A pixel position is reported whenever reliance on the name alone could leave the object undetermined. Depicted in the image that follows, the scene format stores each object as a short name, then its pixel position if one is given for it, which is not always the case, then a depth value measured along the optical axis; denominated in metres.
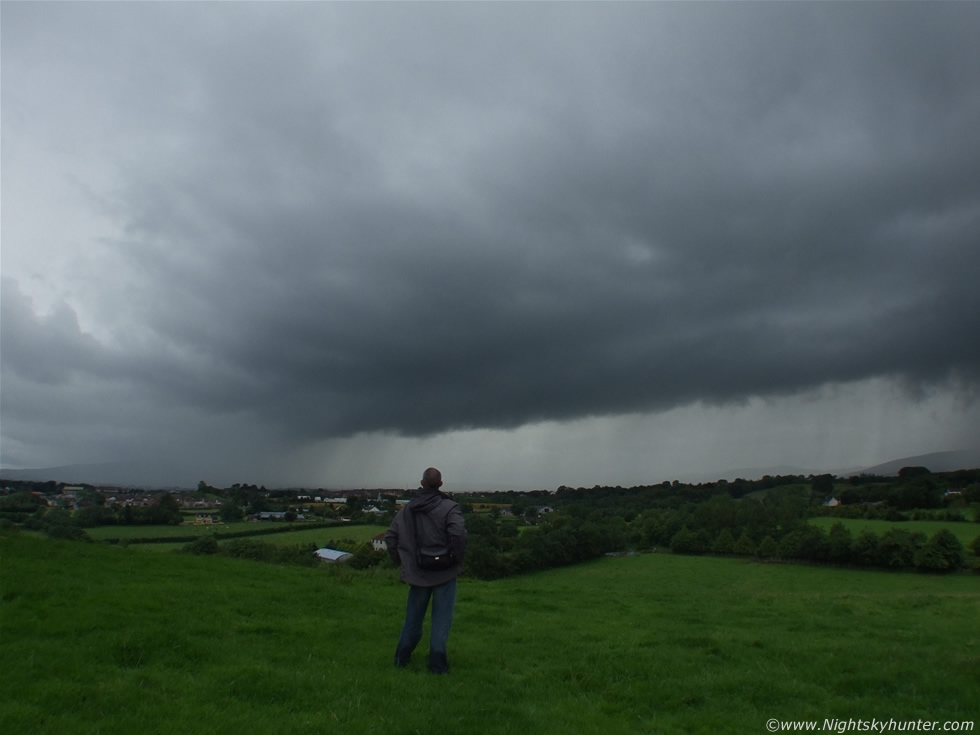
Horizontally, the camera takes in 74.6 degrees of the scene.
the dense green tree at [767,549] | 69.38
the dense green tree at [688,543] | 76.12
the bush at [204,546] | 35.23
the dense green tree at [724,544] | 74.62
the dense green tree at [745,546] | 72.94
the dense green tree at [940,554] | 58.47
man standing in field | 9.15
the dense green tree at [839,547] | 63.31
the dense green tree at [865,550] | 61.66
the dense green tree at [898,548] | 60.44
